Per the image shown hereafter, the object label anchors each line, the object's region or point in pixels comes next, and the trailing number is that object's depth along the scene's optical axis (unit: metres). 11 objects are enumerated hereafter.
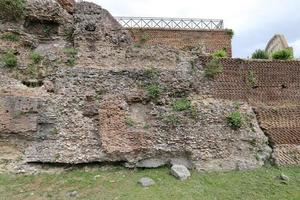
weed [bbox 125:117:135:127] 9.52
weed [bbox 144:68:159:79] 10.23
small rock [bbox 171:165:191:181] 8.74
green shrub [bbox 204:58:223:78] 10.76
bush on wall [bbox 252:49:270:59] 13.70
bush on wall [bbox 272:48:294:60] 12.48
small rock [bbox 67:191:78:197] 7.86
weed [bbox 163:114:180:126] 9.73
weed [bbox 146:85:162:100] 10.04
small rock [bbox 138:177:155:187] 8.31
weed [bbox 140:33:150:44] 11.35
